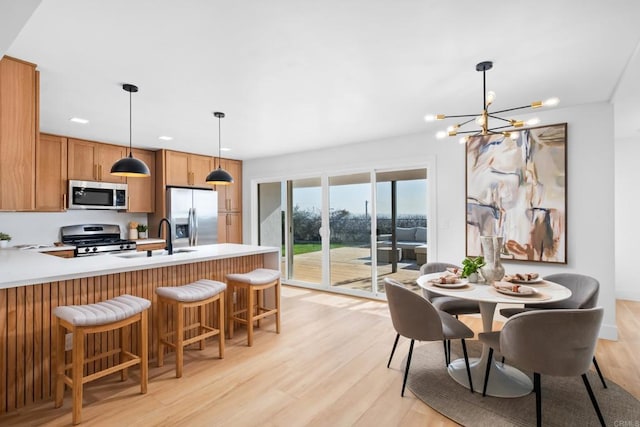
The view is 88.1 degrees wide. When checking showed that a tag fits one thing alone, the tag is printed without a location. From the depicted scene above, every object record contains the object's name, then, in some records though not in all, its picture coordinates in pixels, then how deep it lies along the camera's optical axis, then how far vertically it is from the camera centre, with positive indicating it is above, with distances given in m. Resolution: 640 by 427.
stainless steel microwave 4.51 +0.27
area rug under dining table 1.97 -1.23
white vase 2.55 -0.38
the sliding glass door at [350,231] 5.01 -0.28
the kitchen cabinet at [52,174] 4.27 +0.52
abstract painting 3.42 +0.23
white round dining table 2.14 -0.99
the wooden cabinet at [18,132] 2.28 +0.58
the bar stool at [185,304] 2.55 -0.73
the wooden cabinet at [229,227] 6.13 -0.25
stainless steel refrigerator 5.30 -0.02
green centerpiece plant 2.61 -0.44
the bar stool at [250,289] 3.14 -0.77
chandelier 2.23 +0.71
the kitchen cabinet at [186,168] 5.40 +0.78
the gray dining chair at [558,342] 1.78 -0.70
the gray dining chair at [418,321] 2.22 -0.74
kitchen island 2.11 -0.60
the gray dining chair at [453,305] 2.93 -0.82
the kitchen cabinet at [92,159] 4.57 +0.78
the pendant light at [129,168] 2.97 +0.41
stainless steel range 4.49 -0.38
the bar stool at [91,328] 1.98 -0.72
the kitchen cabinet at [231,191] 6.14 +0.43
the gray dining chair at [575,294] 2.44 -0.63
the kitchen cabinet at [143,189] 5.18 +0.40
